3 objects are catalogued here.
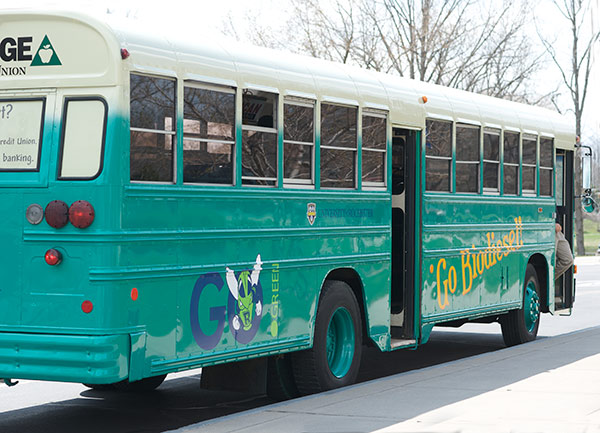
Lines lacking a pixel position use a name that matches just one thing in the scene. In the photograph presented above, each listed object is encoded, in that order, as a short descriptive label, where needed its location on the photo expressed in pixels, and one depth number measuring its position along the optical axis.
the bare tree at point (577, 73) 51.56
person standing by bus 15.44
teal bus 7.49
